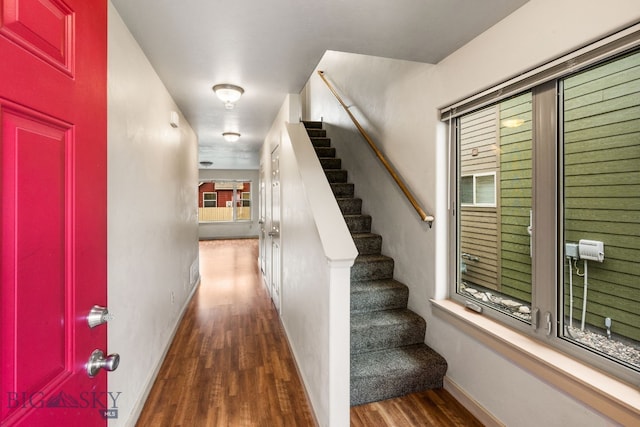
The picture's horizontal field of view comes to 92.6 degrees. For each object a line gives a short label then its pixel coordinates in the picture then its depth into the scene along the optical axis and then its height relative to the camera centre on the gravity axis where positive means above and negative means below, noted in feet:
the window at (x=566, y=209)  4.21 +0.07
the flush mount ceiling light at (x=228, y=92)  8.96 +3.61
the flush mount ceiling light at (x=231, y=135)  15.78 +4.07
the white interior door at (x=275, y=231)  11.98 -0.72
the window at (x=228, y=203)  37.35 +1.32
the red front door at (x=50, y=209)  1.90 +0.04
